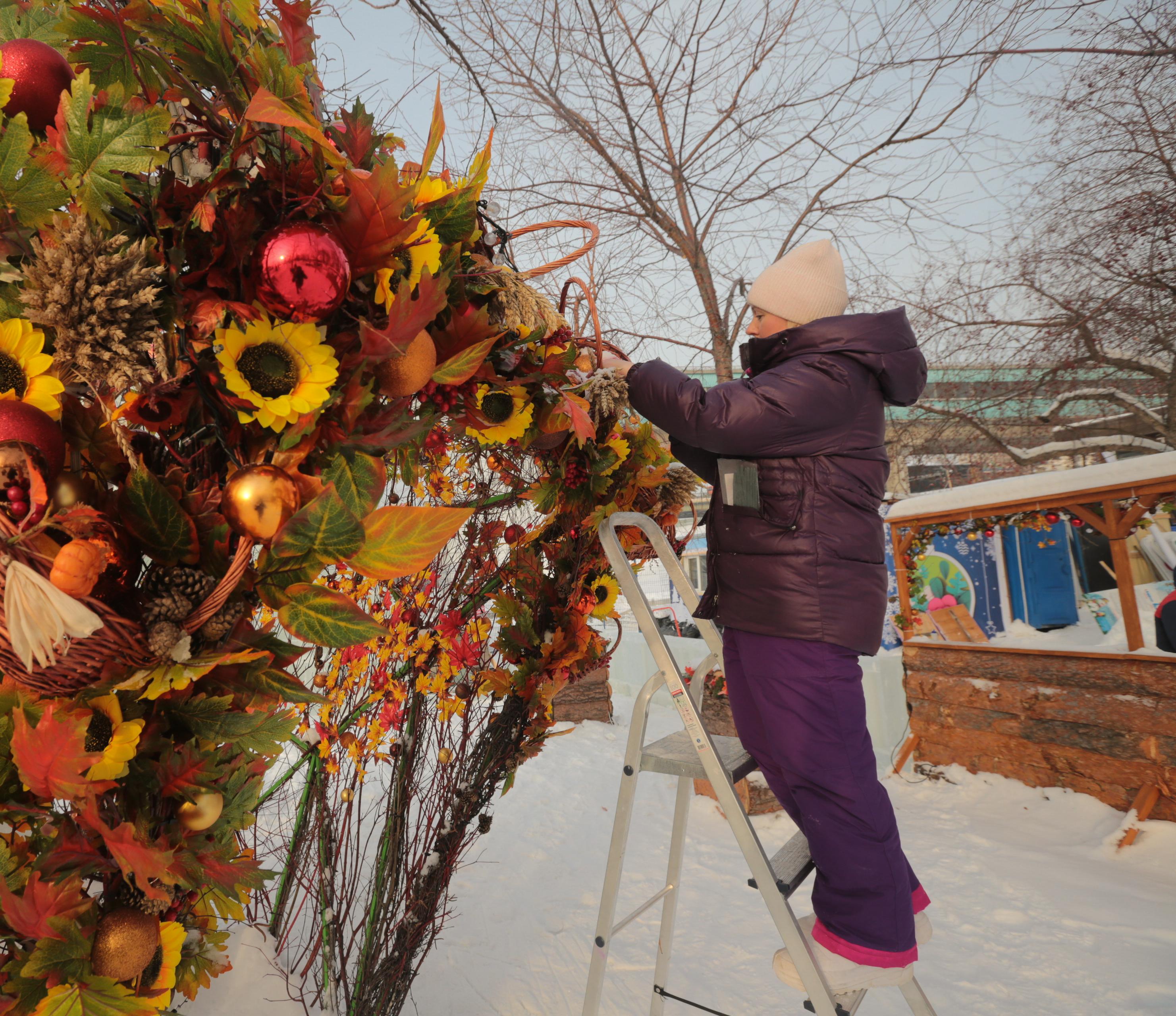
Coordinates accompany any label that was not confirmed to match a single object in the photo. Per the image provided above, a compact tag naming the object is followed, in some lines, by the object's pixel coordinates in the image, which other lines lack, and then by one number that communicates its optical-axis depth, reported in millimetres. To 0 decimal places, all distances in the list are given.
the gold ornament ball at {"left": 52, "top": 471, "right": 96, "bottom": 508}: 561
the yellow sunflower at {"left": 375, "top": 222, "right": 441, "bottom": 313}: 767
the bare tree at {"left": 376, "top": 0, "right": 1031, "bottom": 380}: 5566
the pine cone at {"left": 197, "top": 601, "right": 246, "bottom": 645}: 625
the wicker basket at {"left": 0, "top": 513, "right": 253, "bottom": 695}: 523
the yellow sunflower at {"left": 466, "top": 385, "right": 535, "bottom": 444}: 1217
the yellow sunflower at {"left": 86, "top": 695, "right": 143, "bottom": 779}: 576
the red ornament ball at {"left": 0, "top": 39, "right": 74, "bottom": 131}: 674
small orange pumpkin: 505
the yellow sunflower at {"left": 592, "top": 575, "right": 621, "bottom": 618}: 1875
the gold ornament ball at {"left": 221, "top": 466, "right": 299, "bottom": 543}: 605
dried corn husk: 475
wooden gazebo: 4434
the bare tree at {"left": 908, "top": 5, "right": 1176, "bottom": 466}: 5656
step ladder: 1360
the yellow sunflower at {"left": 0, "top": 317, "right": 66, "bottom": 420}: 589
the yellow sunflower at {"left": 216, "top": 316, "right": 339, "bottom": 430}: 656
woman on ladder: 1358
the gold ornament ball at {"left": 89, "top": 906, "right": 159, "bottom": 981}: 604
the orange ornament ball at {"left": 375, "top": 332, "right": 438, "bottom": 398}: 772
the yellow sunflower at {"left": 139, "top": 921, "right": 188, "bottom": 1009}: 660
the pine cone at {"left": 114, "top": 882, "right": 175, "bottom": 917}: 644
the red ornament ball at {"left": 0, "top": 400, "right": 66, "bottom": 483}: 542
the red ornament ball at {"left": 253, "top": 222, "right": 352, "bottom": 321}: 653
